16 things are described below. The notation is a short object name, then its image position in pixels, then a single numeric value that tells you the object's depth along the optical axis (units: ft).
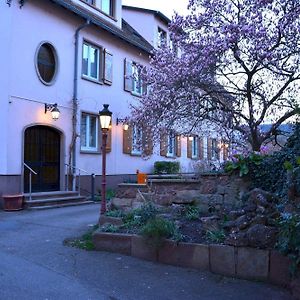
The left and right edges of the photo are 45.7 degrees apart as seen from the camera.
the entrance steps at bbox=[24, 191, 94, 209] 34.11
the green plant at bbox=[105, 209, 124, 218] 21.87
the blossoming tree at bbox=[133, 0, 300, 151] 28.85
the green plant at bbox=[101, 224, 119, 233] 19.72
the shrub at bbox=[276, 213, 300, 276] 13.39
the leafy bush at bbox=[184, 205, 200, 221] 19.72
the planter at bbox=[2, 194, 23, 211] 32.66
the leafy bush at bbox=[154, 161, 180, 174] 55.53
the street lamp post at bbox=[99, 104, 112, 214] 24.27
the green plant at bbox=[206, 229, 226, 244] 16.57
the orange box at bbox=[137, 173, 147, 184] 27.77
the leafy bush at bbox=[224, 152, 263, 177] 20.06
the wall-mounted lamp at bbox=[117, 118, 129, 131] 46.22
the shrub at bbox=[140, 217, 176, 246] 17.33
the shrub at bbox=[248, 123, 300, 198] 18.94
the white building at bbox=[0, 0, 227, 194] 34.97
